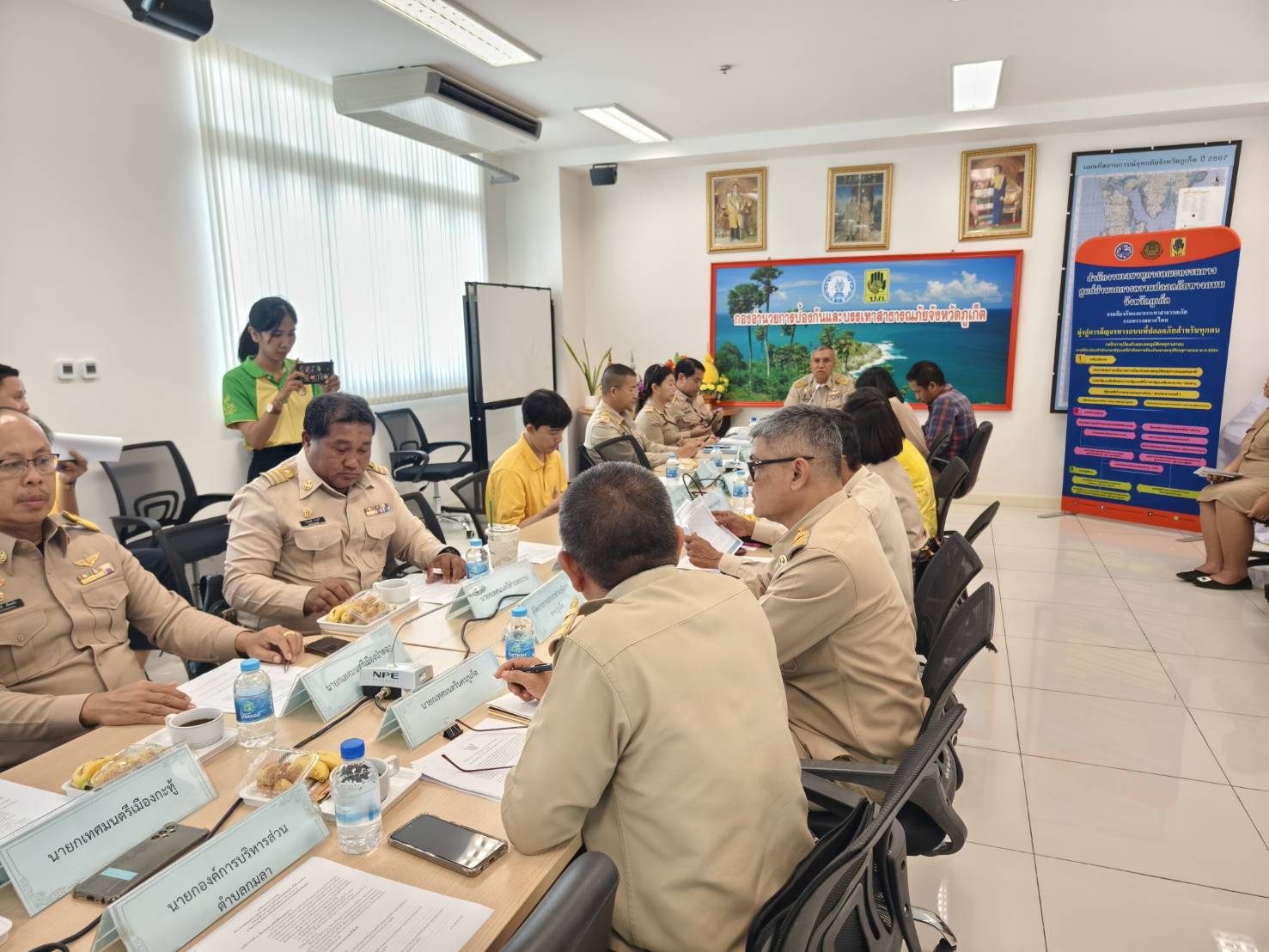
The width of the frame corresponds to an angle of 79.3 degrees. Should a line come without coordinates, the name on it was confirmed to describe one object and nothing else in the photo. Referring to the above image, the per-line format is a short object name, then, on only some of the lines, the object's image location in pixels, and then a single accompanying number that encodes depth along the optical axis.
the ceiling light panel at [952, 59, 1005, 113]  5.15
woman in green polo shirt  4.36
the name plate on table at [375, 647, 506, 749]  1.54
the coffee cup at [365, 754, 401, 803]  1.37
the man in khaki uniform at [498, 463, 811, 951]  1.14
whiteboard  6.77
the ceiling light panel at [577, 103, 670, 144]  5.97
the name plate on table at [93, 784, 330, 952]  1.01
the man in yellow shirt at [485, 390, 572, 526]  3.52
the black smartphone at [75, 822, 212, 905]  1.13
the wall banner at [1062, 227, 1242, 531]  5.85
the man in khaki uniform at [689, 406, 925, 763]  1.79
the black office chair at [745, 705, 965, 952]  1.02
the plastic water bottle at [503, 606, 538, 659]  1.94
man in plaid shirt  5.63
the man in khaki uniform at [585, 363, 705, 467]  5.00
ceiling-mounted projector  3.06
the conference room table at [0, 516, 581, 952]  1.09
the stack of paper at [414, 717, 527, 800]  1.41
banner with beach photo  6.89
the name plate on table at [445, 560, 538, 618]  2.27
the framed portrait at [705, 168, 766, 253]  7.45
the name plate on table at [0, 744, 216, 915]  1.11
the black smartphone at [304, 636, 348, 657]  2.01
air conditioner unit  4.93
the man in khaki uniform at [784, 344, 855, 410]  6.51
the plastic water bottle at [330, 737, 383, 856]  1.23
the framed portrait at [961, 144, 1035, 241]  6.57
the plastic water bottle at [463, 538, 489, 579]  2.63
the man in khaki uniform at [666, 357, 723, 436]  6.60
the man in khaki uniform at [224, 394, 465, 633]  2.37
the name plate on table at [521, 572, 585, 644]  2.14
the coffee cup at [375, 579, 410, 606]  2.37
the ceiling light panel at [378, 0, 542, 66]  4.00
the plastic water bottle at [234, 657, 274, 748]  1.55
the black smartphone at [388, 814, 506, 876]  1.19
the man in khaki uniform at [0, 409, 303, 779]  1.66
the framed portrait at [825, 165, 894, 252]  7.04
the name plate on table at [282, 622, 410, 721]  1.65
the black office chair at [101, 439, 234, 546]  3.99
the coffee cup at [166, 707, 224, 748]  1.52
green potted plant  8.17
